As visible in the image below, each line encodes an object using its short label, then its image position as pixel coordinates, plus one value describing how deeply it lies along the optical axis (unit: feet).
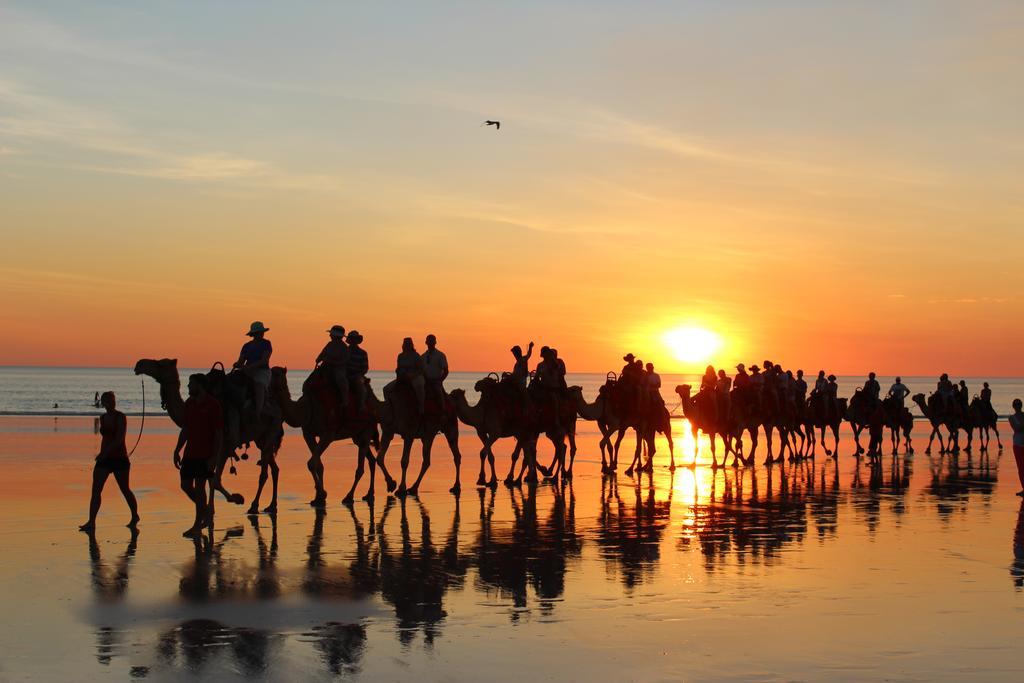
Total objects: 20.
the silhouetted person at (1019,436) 72.43
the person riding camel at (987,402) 136.90
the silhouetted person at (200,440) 51.55
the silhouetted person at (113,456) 51.85
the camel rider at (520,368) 80.74
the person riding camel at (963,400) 132.57
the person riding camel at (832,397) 120.37
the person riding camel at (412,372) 70.54
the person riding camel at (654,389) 94.22
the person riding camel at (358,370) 65.87
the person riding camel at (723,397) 103.14
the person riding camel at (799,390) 114.93
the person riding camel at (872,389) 121.39
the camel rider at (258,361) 59.57
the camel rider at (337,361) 64.44
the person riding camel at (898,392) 129.18
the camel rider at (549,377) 83.84
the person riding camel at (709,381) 101.60
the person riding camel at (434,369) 71.87
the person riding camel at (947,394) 131.54
